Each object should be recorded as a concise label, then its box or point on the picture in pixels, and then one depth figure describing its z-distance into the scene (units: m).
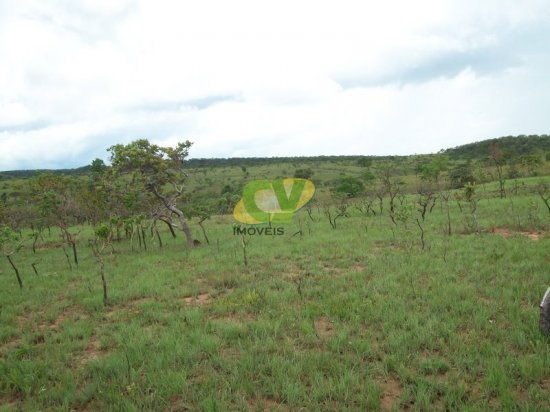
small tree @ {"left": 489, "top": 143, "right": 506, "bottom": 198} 32.82
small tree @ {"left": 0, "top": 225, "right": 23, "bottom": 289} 13.26
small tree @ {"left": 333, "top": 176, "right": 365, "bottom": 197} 41.16
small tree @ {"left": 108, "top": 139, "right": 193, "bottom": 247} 18.41
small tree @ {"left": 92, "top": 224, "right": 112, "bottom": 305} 11.49
